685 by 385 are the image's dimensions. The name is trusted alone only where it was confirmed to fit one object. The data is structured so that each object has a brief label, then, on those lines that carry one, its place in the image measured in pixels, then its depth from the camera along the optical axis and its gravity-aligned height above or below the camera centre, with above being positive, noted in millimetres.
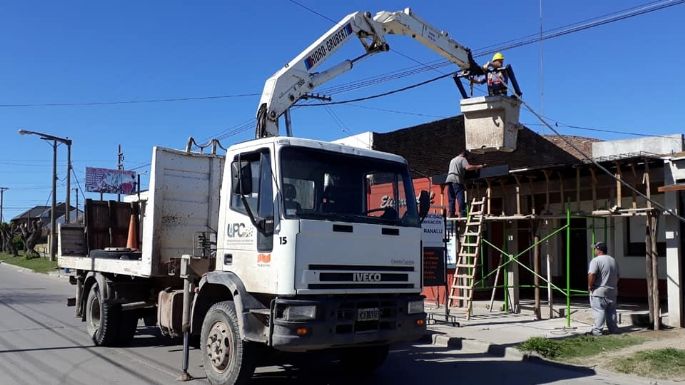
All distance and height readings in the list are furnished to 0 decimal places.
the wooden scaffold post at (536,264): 13164 -418
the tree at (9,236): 64938 +260
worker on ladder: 14133 +1407
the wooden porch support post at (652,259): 11555 -235
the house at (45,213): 82962 +4133
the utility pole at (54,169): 37641 +4323
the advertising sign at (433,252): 11742 -160
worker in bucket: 11227 +2997
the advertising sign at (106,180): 54756 +5348
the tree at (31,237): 52500 +139
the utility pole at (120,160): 49244 +6352
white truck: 6621 -170
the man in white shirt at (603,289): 11227 -776
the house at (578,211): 11797 +692
